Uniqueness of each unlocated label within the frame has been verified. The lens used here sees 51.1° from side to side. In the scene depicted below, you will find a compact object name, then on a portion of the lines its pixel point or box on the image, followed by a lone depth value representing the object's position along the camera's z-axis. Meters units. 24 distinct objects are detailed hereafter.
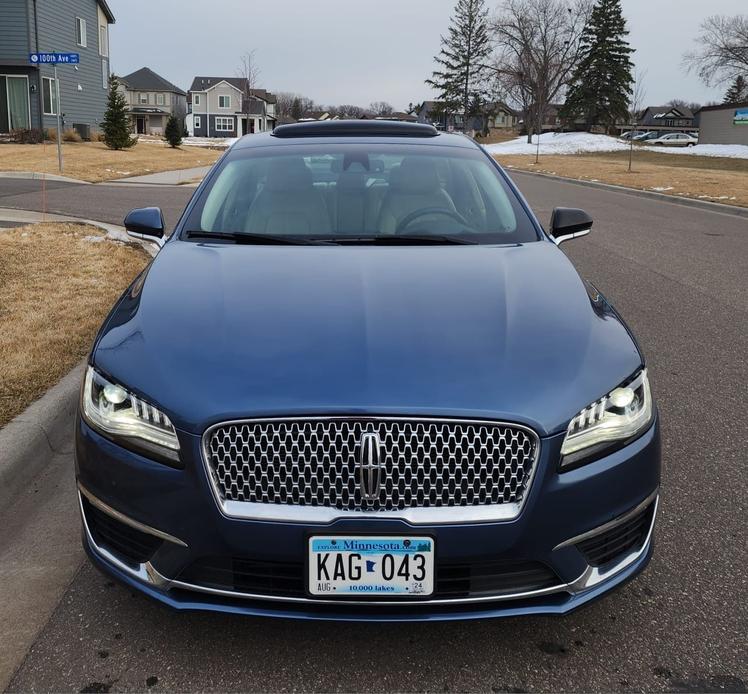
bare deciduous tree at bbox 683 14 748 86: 63.59
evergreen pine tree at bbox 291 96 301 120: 122.01
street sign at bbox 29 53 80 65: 16.69
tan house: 87.75
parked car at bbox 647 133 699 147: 69.69
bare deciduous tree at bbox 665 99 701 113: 141.60
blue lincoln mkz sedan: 2.10
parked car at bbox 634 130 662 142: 75.69
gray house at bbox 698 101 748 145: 59.06
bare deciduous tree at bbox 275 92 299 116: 127.15
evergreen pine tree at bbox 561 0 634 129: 75.75
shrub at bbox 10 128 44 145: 31.86
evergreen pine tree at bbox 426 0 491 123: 86.19
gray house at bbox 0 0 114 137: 31.75
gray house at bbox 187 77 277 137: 90.62
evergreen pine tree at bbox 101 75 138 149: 32.78
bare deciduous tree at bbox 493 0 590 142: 74.31
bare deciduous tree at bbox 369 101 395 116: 98.93
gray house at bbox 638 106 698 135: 125.31
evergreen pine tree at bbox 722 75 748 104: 75.92
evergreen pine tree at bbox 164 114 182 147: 42.31
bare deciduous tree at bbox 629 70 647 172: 44.53
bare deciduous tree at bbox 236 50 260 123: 89.44
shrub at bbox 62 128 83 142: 34.56
